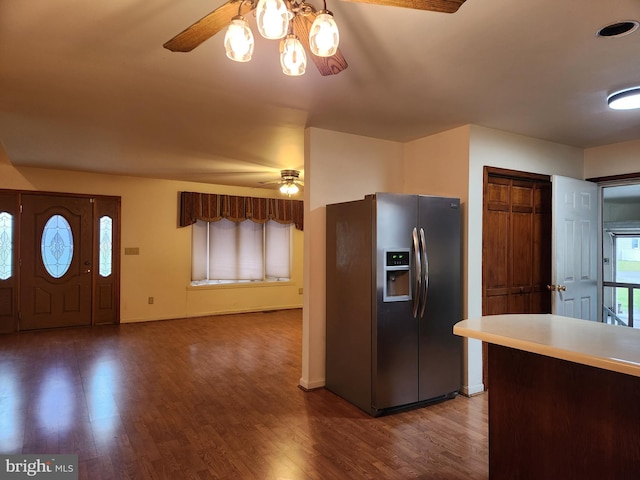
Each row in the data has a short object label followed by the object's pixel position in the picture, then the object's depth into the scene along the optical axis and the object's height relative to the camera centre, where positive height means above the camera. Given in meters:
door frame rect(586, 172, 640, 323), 4.06 +0.32
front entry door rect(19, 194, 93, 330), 5.73 -0.26
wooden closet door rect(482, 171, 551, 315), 3.61 +0.00
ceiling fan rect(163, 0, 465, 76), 1.22 +0.75
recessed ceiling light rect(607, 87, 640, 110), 2.63 +1.00
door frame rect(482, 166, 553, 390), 3.53 +0.47
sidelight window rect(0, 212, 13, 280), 5.58 -0.02
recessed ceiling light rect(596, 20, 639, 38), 1.83 +1.04
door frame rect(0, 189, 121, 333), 6.15 -0.41
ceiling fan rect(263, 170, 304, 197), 5.54 +0.92
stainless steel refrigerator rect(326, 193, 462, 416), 3.01 -0.45
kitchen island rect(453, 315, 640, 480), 1.53 -0.67
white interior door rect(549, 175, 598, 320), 3.73 -0.04
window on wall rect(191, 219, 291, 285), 7.05 -0.15
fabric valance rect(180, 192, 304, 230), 6.77 +0.65
